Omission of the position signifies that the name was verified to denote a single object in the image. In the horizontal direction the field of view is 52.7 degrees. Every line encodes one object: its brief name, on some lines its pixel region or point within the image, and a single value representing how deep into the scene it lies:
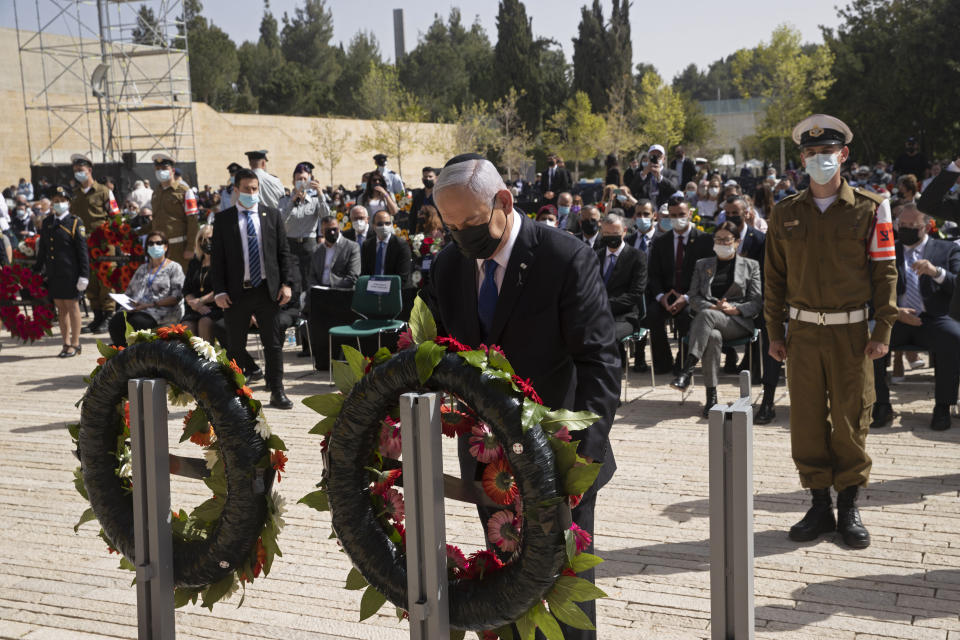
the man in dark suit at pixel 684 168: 15.90
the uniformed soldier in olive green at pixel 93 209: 13.79
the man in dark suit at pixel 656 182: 14.40
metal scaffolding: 31.00
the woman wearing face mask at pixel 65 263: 11.82
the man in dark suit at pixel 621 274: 9.07
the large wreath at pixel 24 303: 12.21
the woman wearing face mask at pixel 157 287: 10.23
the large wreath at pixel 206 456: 3.30
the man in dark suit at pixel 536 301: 2.89
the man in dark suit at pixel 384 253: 10.38
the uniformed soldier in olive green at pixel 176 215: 12.80
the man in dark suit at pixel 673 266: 9.40
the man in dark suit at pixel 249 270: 8.60
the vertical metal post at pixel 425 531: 2.74
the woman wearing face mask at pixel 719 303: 7.93
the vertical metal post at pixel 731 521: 2.56
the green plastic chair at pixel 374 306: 9.62
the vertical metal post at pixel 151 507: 3.40
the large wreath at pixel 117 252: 13.28
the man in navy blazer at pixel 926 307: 7.33
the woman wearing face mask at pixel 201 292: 9.84
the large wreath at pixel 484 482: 2.61
